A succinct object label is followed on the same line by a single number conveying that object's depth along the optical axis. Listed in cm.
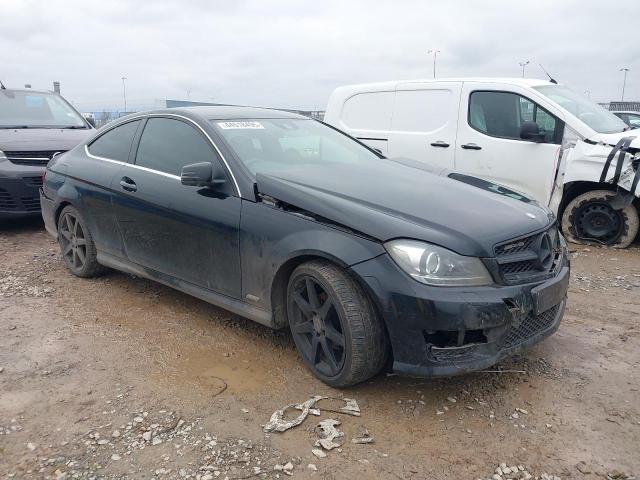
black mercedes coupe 277
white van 602
